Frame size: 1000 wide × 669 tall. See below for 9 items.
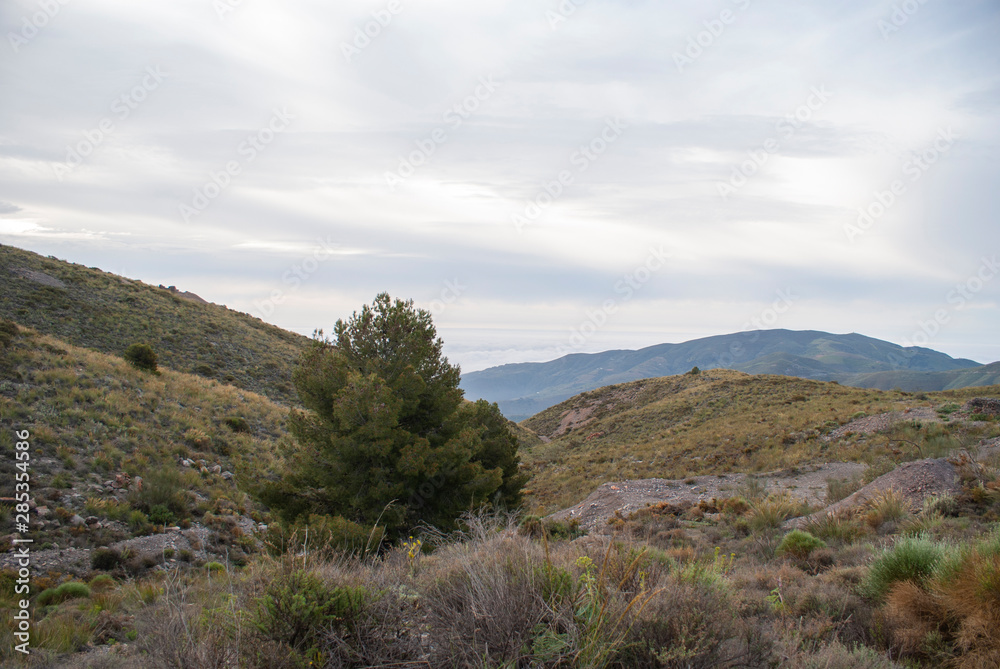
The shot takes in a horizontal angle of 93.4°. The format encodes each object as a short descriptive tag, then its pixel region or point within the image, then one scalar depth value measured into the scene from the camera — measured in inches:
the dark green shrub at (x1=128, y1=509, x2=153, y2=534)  414.3
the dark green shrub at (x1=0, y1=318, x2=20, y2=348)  625.8
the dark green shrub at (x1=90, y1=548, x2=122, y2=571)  352.2
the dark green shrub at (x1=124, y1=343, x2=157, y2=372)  772.6
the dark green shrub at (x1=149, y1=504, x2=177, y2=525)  431.5
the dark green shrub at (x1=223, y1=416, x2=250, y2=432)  724.0
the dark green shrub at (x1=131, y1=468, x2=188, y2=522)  450.6
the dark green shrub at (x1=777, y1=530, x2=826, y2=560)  273.0
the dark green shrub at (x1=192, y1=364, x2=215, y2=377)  1119.6
